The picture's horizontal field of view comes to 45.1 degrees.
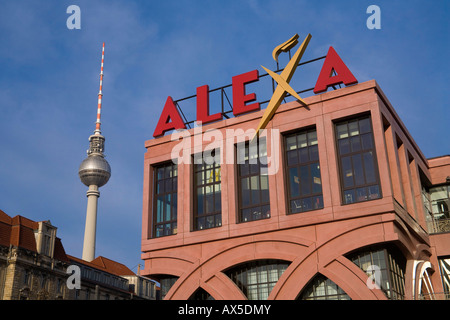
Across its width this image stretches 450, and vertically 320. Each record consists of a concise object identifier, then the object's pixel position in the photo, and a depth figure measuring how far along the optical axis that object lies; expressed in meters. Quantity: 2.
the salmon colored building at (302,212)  31.84
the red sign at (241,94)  36.22
